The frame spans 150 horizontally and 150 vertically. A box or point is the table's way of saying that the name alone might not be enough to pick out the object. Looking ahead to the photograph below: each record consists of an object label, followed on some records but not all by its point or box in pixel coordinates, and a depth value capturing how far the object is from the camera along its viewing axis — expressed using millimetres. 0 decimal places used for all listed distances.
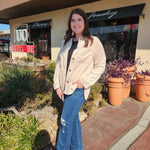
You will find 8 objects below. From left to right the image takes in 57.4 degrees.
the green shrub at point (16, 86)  2967
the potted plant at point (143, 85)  3711
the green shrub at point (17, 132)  1972
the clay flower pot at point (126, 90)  3910
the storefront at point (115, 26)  4789
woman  1646
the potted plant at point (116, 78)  3516
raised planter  4936
